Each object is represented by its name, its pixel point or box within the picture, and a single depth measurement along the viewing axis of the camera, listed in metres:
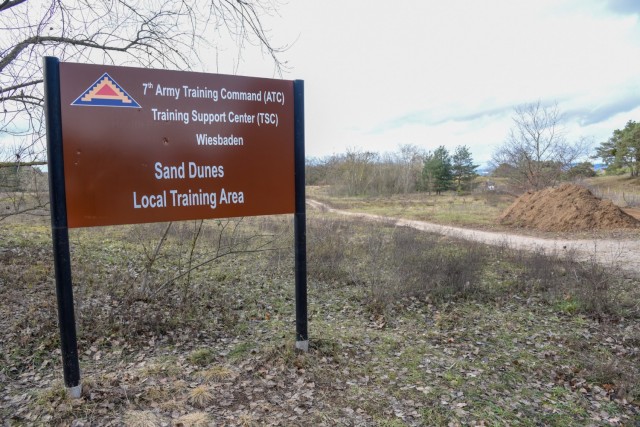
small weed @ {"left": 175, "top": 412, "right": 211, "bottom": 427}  2.93
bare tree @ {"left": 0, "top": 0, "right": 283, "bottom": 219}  5.70
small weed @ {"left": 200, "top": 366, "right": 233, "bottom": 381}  3.69
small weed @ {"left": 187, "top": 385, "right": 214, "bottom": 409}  3.25
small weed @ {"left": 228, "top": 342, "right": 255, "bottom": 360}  4.25
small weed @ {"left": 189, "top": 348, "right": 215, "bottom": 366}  4.10
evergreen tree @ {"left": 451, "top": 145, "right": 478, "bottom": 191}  49.84
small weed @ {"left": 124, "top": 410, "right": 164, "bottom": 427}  2.90
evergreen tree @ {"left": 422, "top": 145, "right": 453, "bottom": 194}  47.81
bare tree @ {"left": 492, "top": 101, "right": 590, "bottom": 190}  30.14
